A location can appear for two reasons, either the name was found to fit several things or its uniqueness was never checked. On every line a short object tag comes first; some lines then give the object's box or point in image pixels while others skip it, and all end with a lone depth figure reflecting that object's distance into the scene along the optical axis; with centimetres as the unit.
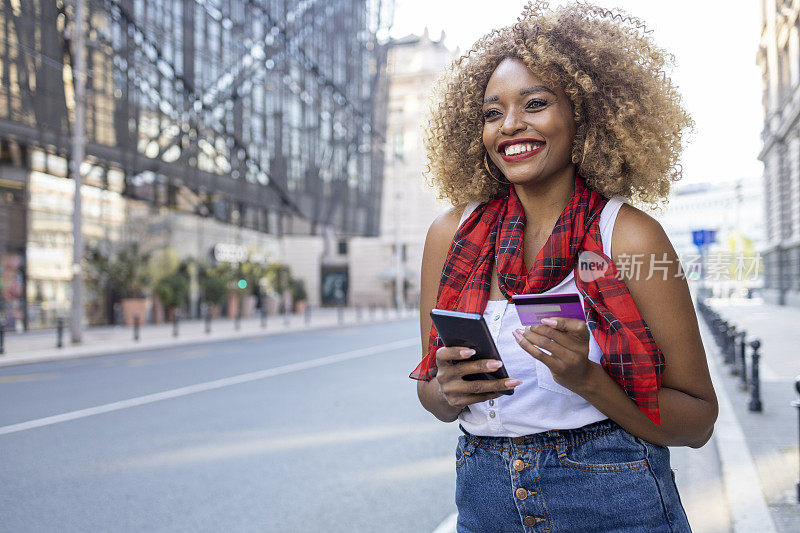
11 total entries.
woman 157
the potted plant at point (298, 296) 4153
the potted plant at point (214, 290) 3281
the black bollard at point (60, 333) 1701
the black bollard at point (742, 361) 959
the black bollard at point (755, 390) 796
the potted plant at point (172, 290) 2880
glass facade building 2333
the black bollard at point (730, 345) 1158
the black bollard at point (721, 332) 1278
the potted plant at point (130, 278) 2658
